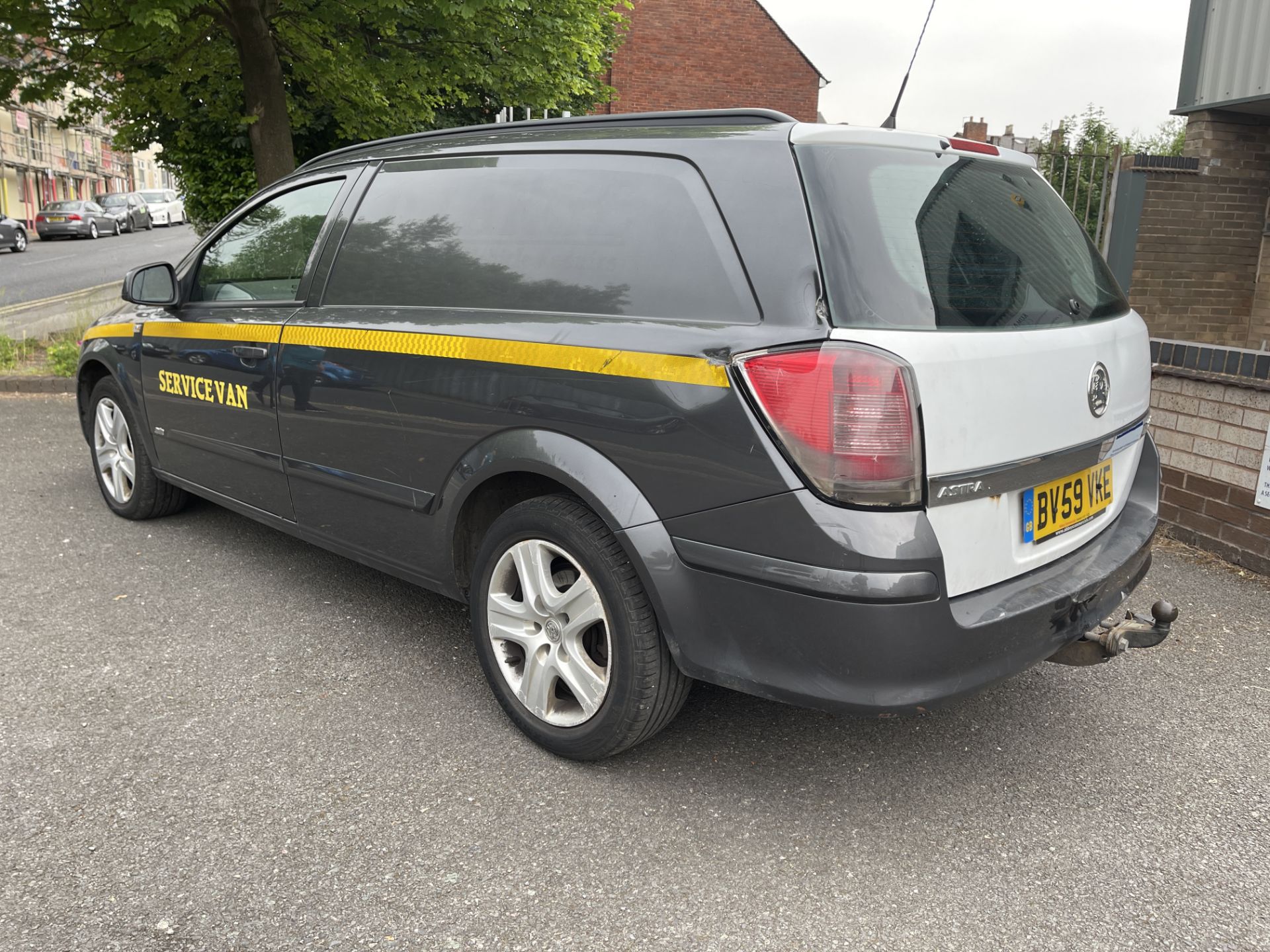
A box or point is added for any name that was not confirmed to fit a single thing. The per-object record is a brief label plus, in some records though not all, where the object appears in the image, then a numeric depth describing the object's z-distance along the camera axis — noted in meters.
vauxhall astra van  2.19
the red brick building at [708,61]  26.72
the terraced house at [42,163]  49.88
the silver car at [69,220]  35.41
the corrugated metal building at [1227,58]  7.57
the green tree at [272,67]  8.85
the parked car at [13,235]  29.73
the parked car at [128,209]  41.09
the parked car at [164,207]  46.22
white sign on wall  4.39
